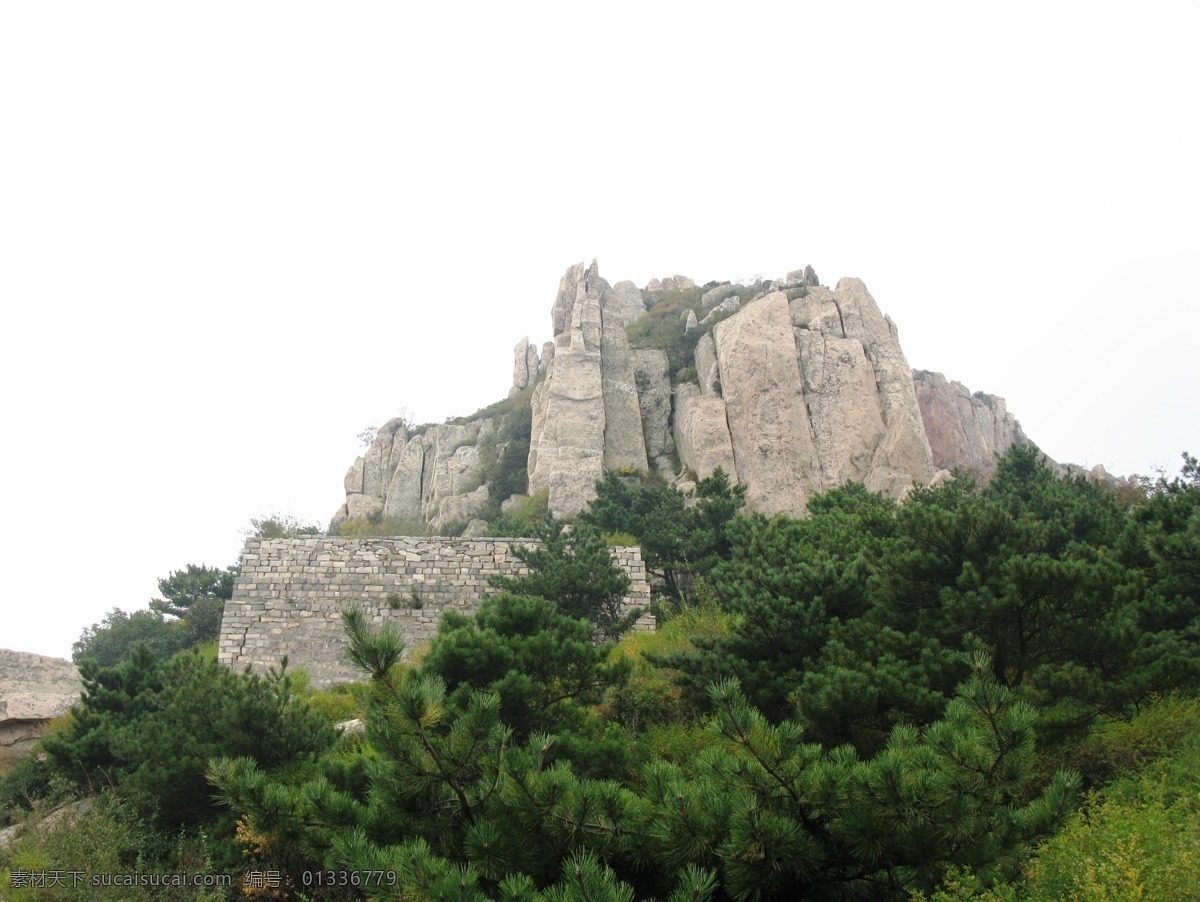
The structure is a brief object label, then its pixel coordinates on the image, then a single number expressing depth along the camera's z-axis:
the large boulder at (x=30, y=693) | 16.44
